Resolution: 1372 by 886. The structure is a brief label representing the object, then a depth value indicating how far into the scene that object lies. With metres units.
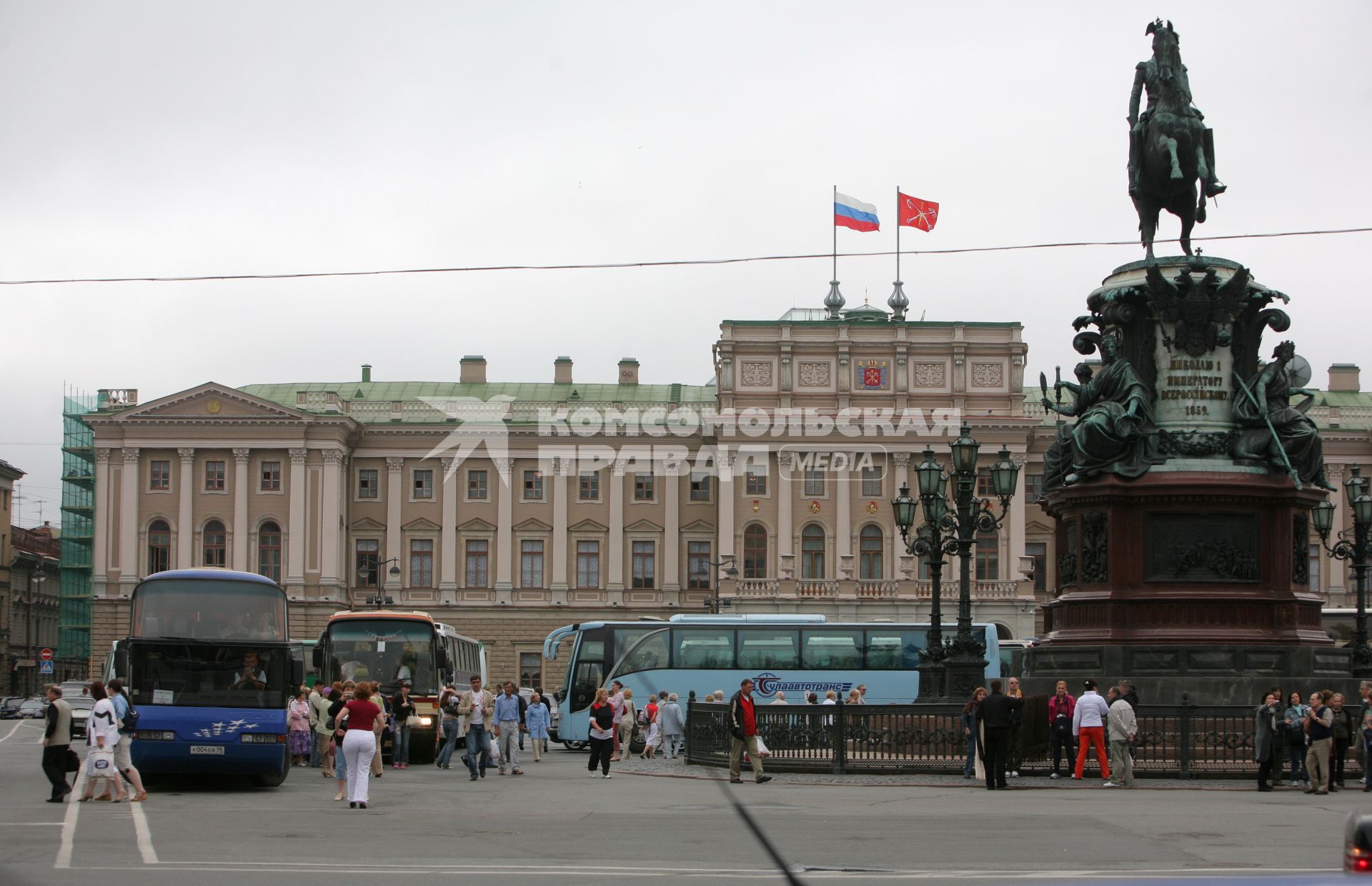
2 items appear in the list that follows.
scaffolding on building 112.31
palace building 90.38
